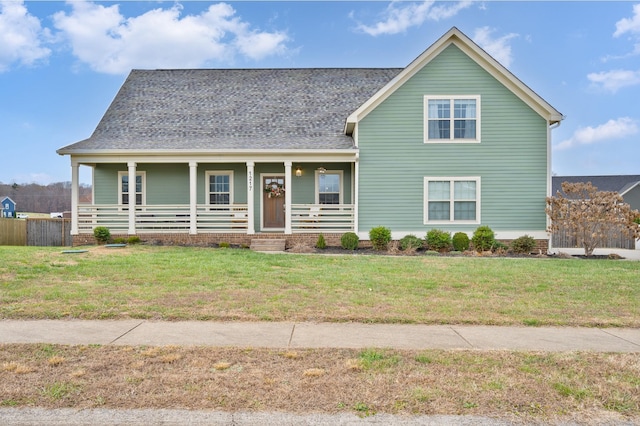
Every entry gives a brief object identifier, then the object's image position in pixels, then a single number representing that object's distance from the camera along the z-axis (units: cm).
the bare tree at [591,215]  1320
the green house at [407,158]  1464
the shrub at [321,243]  1430
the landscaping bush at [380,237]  1416
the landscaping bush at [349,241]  1409
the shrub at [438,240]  1399
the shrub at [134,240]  1461
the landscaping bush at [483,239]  1399
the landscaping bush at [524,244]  1397
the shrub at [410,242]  1405
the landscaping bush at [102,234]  1455
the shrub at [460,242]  1405
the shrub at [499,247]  1376
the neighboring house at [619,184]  3556
